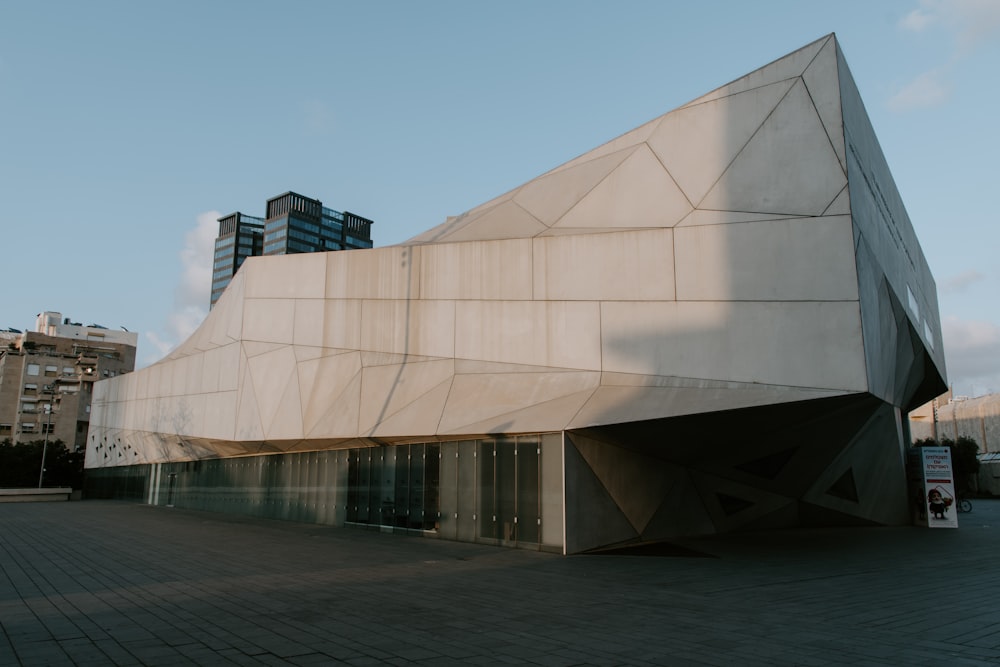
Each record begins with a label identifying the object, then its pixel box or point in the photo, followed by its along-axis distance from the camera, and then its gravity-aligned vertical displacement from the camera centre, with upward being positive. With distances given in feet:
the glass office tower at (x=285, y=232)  477.77 +155.11
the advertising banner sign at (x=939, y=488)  66.44 -4.14
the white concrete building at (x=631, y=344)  44.47 +7.73
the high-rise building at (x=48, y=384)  273.54 +24.35
